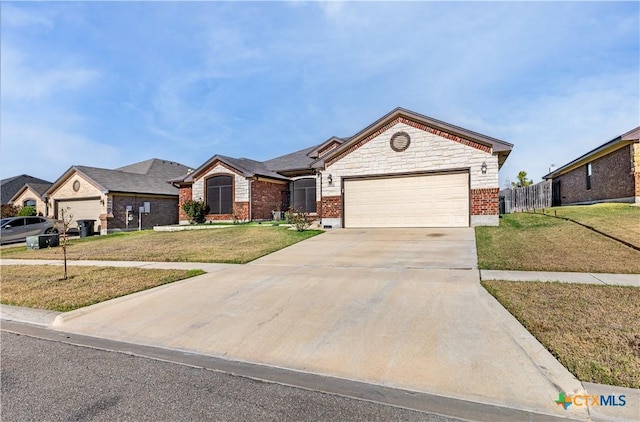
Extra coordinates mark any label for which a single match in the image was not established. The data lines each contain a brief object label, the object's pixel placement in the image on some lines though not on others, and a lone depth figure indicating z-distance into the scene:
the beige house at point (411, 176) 14.74
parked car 20.23
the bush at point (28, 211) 27.77
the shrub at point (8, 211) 28.91
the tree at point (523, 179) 42.19
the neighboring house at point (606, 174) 14.58
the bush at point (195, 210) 22.72
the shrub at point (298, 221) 15.91
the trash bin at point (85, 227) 22.81
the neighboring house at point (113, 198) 24.31
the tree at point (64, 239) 9.05
